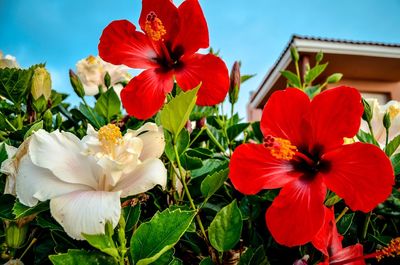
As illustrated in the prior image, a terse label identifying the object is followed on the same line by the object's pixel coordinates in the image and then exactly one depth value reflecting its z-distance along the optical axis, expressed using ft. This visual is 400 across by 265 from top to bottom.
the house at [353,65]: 24.00
